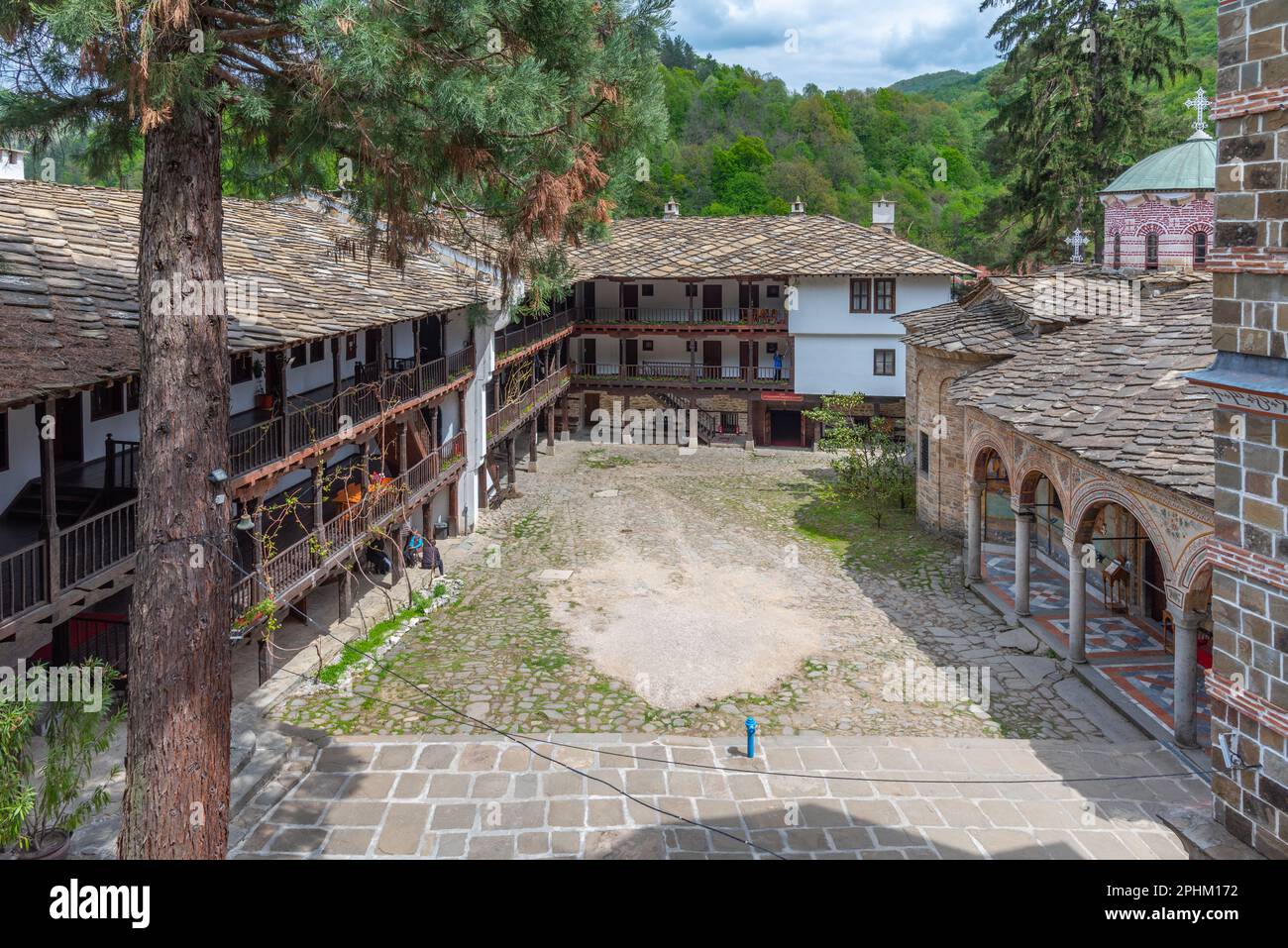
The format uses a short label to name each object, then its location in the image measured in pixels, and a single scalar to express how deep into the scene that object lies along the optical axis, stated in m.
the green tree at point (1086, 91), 32.34
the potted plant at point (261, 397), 16.52
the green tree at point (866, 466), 26.92
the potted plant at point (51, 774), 8.88
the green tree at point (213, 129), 7.46
